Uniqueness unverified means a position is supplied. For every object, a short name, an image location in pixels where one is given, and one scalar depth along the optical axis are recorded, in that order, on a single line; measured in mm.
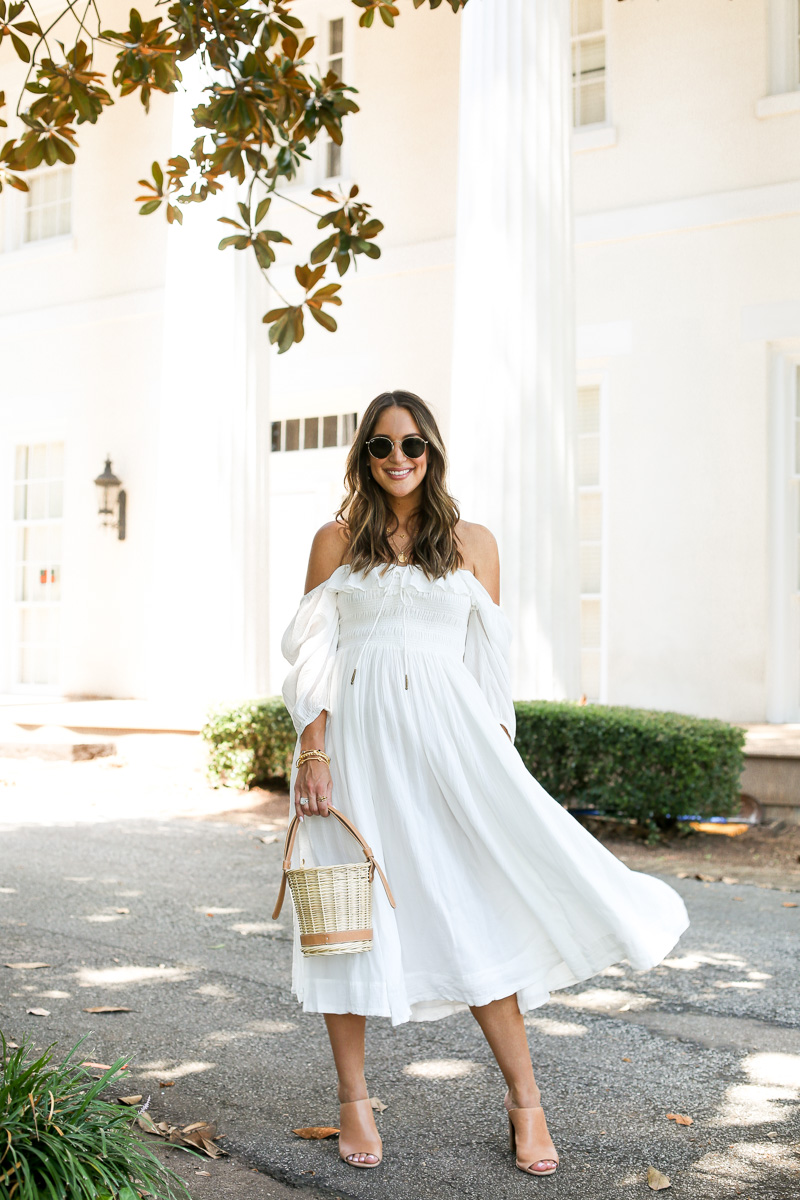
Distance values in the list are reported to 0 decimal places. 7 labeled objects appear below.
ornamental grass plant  1970
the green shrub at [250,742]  7977
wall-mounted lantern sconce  12141
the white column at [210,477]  9023
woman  2625
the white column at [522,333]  7340
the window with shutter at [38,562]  13070
